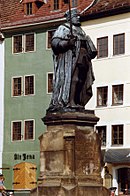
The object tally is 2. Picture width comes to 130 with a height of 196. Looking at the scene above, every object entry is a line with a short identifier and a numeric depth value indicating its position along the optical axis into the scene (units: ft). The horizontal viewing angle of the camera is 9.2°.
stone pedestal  59.06
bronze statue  61.26
